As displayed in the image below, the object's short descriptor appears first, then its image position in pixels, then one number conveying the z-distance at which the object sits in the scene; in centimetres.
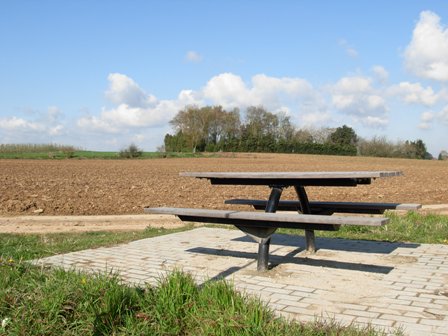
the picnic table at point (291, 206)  482
